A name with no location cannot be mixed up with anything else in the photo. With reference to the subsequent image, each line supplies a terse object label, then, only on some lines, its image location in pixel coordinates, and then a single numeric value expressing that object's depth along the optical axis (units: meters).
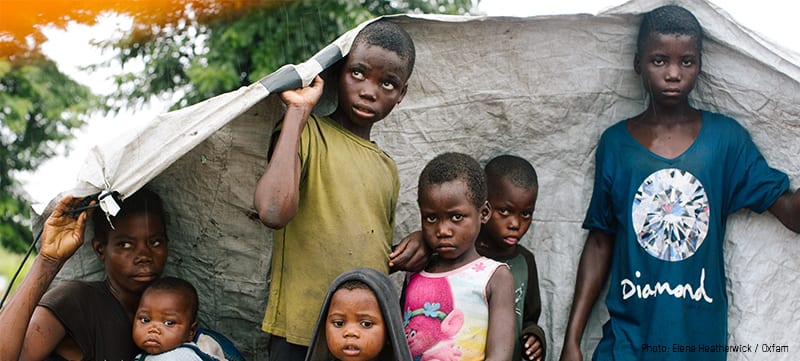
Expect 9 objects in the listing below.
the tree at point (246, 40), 6.14
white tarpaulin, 2.91
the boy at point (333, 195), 2.59
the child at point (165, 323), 2.78
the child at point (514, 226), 3.01
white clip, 2.36
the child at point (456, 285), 2.58
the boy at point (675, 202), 2.91
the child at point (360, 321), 2.43
